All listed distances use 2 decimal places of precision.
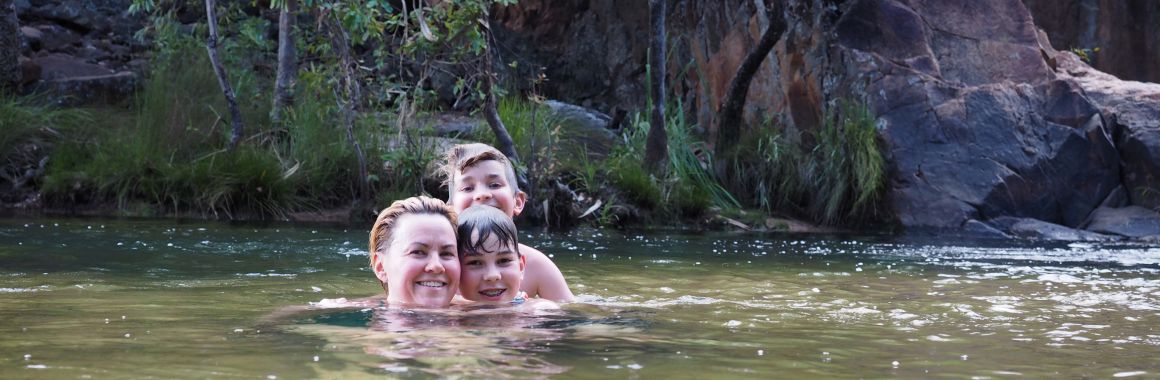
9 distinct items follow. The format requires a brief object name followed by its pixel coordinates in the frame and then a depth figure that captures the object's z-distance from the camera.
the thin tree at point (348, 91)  10.99
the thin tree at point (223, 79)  11.48
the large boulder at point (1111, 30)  17.92
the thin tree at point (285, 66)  12.20
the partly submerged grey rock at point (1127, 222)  11.48
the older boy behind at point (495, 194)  5.73
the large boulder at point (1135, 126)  12.23
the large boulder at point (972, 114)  12.15
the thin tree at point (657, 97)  12.33
